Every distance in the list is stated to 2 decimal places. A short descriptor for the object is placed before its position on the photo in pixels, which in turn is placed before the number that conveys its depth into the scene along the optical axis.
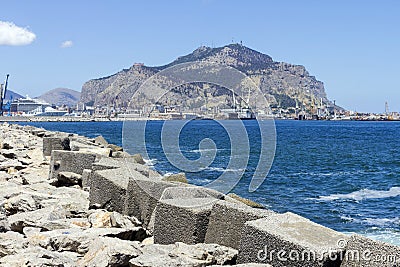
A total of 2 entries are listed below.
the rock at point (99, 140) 22.08
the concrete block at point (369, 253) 3.74
